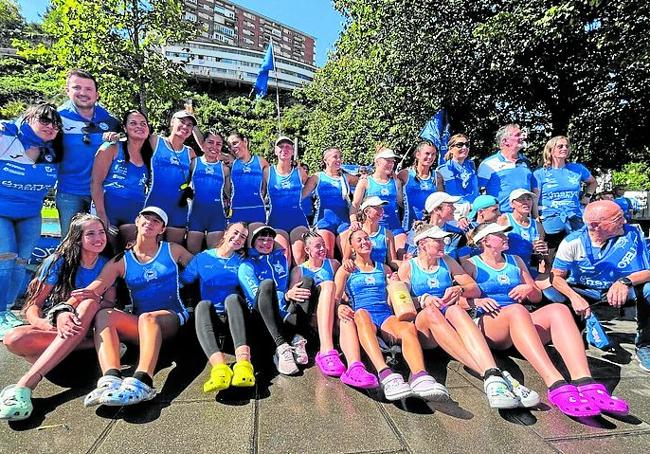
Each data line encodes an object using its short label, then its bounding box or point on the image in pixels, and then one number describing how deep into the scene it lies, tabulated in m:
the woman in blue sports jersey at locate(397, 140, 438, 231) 5.59
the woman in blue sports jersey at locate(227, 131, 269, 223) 5.42
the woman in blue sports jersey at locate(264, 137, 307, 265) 5.46
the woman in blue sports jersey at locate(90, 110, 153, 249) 4.57
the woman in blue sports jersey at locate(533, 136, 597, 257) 5.36
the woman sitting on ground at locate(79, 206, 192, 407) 3.12
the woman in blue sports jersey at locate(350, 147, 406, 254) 5.45
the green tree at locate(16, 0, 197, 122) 10.13
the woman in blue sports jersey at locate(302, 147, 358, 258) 5.55
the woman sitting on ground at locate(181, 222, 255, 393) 3.21
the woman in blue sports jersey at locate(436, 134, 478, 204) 5.86
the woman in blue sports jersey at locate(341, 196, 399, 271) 4.65
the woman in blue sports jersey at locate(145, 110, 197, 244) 4.82
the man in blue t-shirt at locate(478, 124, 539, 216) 5.53
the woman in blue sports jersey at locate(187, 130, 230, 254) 5.07
